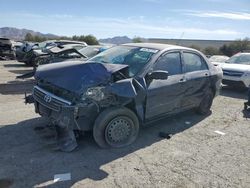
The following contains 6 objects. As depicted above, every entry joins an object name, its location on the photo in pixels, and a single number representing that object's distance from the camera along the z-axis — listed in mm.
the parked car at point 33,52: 9977
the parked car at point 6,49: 13471
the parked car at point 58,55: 6258
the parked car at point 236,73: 6822
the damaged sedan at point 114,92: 3073
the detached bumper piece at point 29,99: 3702
